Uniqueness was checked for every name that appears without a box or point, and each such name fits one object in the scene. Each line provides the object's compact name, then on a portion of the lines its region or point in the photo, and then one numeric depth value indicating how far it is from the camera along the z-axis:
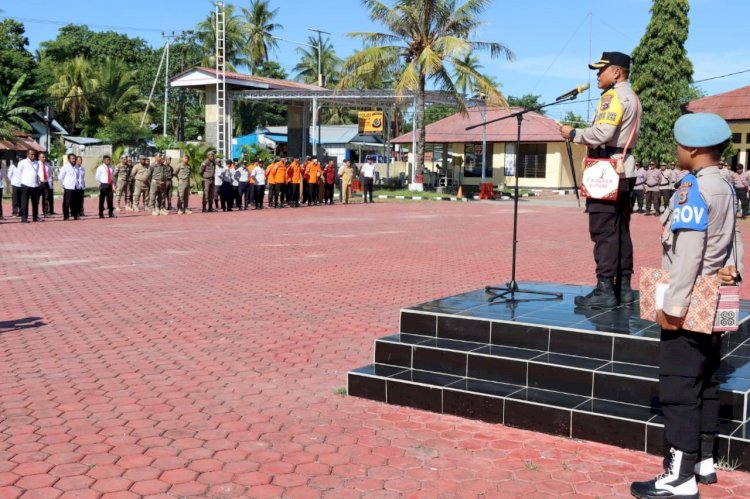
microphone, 6.17
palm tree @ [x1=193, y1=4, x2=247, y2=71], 56.16
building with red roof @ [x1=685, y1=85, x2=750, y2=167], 30.14
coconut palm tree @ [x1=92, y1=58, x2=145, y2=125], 55.78
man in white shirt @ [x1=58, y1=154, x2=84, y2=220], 20.18
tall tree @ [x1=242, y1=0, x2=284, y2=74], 59.41
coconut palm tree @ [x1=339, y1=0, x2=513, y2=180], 33.16
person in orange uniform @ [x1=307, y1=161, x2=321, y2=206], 28.93
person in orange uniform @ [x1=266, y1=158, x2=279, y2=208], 27.53
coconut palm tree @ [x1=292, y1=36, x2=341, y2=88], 67.44
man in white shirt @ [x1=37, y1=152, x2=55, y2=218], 20.11
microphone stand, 6.68
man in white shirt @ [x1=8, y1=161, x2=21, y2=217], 19.61
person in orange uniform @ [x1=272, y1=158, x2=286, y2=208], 27.59
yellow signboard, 41.88
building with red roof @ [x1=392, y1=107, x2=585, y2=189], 43.66
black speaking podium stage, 4.61
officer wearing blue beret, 3.61
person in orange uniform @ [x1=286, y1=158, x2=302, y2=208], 28.00
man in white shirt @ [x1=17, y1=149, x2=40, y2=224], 19.47
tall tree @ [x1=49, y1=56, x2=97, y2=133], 55.56
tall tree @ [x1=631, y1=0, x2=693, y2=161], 37.53
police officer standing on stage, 5.74
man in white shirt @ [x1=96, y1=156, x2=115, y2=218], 21.28
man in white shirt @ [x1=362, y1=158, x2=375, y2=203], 30.62
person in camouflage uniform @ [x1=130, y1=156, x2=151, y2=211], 23.48
